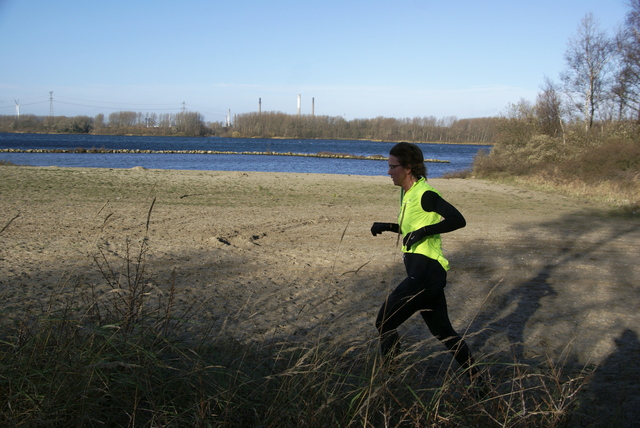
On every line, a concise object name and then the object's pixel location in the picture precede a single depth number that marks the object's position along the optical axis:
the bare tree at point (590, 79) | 31.08
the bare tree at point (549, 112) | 34.12
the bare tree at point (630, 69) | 24.36
